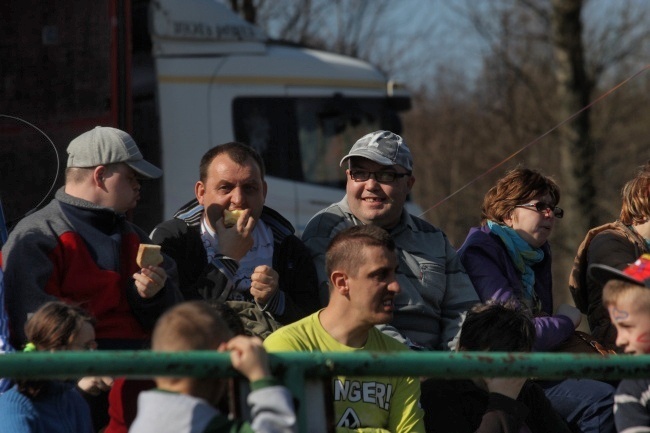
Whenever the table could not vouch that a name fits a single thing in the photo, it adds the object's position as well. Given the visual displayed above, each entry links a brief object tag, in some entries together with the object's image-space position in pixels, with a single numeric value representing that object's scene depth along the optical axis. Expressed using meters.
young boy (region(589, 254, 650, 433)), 7.88
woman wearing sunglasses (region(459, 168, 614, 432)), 11.24
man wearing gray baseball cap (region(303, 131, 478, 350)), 10.98
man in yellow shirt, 8.89
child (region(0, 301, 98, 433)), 8.33
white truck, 22.58
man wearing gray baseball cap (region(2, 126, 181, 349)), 9.48
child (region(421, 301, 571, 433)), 9.29
